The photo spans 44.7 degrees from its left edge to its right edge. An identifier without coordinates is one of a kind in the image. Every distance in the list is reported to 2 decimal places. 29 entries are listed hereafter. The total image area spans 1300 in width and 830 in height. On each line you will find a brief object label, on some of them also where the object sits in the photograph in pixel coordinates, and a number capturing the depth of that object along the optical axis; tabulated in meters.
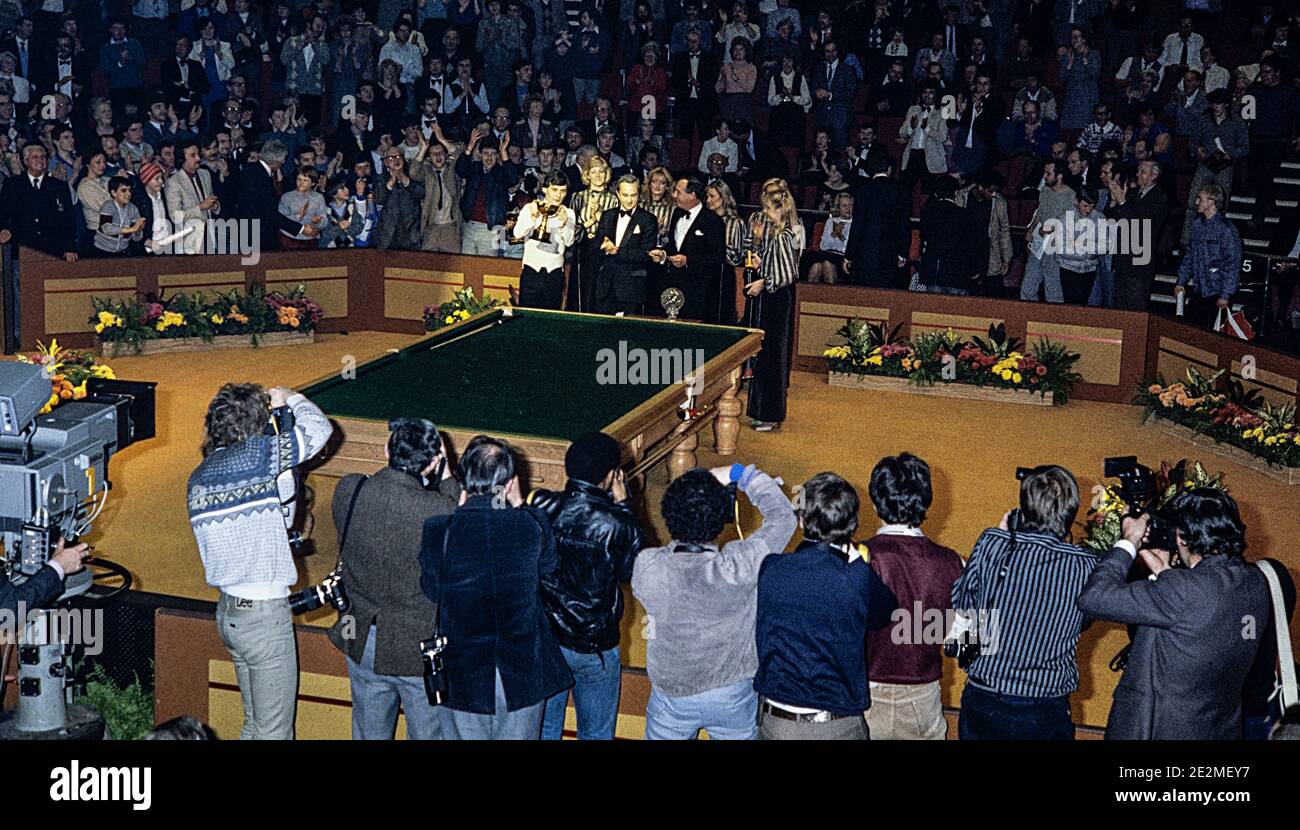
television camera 5.59
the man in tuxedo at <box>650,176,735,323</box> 13.74
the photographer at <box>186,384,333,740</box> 6.19
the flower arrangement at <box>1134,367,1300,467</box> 12.59
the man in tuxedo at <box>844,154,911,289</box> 16.11
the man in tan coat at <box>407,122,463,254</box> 17.20
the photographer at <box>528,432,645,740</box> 5.79
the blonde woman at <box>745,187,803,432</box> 13.09
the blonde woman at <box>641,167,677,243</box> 13.86
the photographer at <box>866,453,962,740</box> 5.66
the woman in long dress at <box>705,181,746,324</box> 13.48
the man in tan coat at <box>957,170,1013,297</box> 16.25
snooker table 8.87
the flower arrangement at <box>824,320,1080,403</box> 14.98
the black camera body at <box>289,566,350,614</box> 6.16
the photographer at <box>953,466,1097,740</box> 5.59
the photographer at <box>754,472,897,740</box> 5.39
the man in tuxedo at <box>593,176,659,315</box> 13.57
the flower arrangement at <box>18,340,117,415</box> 10.55
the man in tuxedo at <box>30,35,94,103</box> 18.45
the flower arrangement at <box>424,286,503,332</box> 15.84
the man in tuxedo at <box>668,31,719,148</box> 19.42
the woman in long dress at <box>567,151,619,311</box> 13.48
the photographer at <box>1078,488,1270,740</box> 5.33
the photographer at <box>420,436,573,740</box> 5.63
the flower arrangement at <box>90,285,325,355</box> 15.29
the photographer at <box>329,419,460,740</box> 5.96
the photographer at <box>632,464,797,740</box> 5.53
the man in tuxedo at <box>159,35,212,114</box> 18.95
